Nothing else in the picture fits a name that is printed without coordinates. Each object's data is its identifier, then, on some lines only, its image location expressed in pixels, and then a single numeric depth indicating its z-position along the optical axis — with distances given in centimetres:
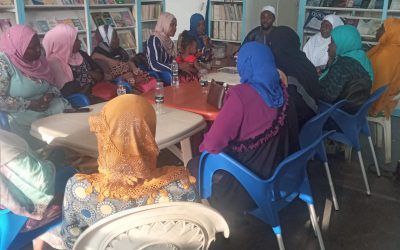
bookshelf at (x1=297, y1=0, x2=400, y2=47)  518
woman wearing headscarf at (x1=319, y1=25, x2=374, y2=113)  312
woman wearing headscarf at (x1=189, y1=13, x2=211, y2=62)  531
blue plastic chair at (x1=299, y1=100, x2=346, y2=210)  245
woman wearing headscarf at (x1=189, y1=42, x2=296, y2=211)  204
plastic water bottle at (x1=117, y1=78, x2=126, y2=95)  305
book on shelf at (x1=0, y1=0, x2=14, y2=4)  429
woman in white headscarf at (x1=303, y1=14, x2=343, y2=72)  459
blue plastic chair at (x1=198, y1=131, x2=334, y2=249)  188
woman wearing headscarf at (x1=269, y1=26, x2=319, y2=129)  276
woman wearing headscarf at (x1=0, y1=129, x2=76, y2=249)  157
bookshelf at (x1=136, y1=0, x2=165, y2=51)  614
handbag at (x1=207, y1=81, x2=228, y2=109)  265
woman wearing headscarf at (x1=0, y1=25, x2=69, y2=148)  279
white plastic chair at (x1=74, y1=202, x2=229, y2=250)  124
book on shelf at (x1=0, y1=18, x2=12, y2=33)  429
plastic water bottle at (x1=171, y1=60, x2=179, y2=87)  373
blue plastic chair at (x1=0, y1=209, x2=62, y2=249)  164
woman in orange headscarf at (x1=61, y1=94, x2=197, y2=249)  148
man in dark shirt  535
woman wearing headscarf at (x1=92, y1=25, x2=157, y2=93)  434
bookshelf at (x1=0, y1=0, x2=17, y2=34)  430
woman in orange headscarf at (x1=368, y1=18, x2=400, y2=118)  356
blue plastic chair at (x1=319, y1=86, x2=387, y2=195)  287
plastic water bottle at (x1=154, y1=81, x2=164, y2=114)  262
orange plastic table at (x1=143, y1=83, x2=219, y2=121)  264
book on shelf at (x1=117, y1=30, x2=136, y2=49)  593
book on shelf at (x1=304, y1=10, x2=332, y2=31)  576
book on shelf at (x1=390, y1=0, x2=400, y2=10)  507
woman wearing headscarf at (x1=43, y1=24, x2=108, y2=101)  356
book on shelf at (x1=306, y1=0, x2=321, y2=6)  577
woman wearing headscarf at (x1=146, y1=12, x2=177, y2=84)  462
